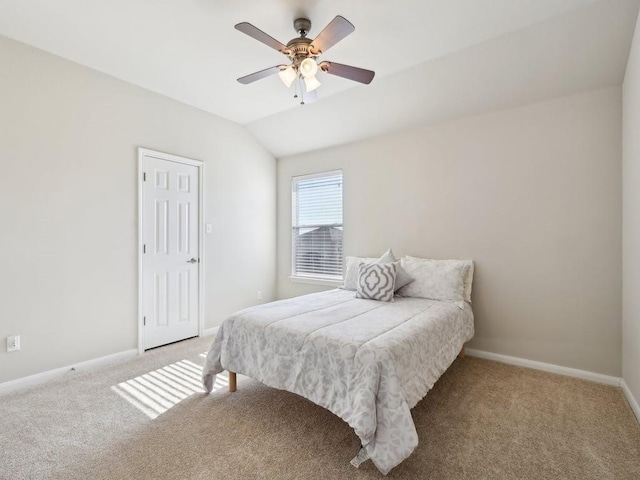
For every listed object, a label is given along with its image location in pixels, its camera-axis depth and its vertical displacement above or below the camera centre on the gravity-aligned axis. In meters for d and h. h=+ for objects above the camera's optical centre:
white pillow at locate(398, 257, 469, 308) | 3.03 -0.39
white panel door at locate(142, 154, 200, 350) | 3.42 -0.13
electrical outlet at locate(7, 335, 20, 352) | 2.54 -0.82
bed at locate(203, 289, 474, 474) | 1.63 -0.71
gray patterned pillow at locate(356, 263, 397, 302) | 3.00 -0.39
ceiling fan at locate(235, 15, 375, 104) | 2.05 +1.24
